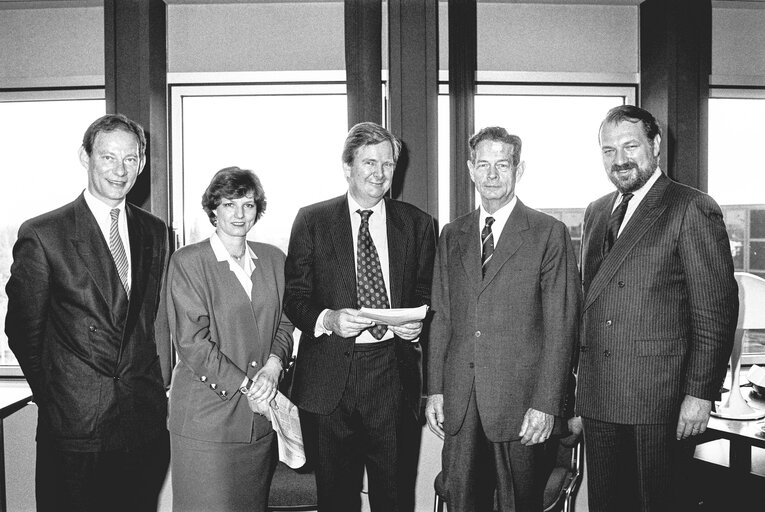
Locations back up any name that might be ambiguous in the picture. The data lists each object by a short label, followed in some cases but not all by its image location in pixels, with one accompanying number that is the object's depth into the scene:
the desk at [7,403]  2.31
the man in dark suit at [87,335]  1.81
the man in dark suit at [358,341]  2.07
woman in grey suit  2.08
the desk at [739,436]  2.26
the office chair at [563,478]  2.24
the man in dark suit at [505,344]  1.88
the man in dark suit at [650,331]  1.82
